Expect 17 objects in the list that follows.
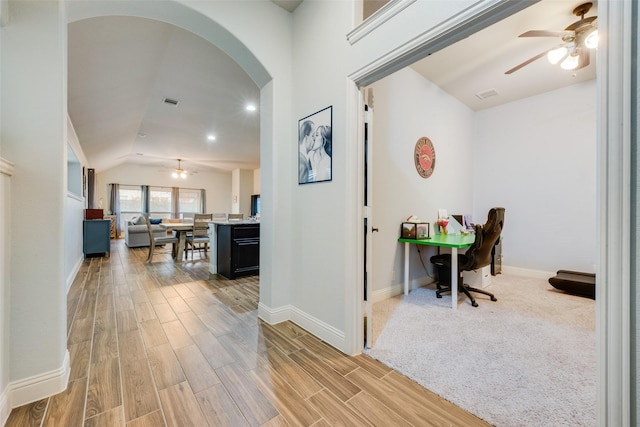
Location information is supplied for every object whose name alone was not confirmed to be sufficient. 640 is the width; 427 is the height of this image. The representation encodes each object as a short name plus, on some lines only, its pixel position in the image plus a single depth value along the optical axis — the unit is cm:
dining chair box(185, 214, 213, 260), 511
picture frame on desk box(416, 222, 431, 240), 310
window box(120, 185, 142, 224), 972
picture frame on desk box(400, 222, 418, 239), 311
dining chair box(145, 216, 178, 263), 498
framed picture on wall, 197
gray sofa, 677
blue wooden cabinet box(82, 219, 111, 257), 529
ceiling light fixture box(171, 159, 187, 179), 861
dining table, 511
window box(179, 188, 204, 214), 1084
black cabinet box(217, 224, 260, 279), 379
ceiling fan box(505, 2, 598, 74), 215
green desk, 267
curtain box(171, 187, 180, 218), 1055
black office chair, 272
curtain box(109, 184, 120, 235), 936
